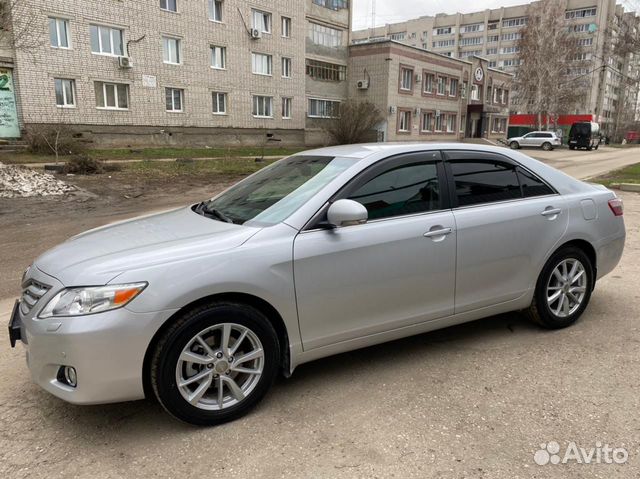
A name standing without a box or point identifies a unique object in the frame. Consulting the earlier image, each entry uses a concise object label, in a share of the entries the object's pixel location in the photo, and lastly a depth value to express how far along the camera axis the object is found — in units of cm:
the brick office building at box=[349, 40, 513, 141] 4022
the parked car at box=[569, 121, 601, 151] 4575
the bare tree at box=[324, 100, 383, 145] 3400
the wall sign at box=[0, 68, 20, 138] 2230
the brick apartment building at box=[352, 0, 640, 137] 8088
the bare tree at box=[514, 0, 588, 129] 5066
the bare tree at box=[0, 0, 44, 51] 2110
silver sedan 262
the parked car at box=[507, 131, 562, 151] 4431
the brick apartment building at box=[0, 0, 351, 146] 2323
